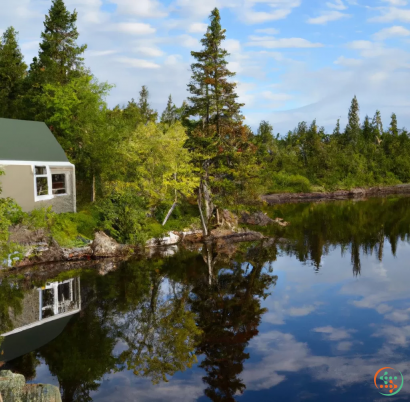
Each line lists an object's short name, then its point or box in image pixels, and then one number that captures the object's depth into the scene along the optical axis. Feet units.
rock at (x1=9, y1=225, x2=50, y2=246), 66.46
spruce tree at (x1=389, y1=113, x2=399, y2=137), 255.91
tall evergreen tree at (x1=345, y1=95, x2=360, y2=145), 239.50
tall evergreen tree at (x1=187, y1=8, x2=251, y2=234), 89.30
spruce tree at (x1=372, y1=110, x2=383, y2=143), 255.52
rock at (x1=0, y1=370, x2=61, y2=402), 25.16
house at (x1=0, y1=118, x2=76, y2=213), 73.10
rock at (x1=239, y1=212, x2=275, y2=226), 107.04
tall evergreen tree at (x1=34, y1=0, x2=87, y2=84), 116.06
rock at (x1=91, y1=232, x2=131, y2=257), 71.36
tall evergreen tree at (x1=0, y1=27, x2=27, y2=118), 119.89
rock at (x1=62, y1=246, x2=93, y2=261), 68.95
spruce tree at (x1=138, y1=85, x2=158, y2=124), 223.30
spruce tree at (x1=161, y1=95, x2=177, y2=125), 242.41
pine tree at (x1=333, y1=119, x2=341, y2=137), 248.01
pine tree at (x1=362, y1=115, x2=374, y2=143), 253.85
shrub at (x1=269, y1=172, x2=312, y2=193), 185.88
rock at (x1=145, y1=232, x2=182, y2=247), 79.82
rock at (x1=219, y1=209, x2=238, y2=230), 93.24
